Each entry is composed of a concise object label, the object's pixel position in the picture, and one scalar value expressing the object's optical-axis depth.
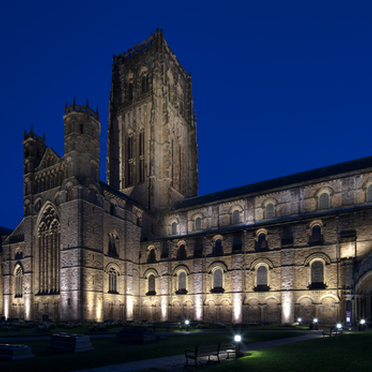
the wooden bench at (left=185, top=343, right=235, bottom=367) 13.44
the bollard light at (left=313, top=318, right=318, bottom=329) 30.86
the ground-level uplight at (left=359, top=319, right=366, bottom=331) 28.31
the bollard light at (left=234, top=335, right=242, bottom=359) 14.31
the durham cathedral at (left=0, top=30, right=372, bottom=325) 35.06
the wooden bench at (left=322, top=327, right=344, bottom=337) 23.48
